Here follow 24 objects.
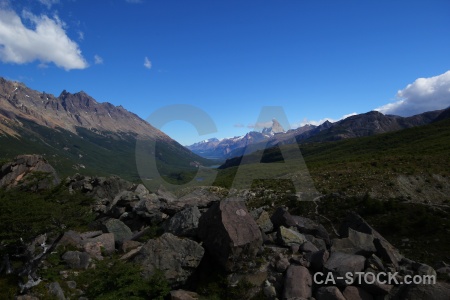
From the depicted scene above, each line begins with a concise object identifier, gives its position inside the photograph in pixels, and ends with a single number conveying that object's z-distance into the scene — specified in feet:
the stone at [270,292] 59.31
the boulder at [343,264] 58.18
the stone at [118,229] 97.02
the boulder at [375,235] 64.49
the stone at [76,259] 76.13
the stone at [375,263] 59.52
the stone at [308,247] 72.38
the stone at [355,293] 54.60
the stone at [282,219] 89.51
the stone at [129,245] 85.31
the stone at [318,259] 63.16
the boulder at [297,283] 57.46
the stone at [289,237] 77.07
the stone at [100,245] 84.23
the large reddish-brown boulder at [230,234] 66.80
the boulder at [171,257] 66.69
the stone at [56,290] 59.72
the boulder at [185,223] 81.92
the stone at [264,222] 87.15
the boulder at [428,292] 47.24
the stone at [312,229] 89.06
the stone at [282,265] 65.82
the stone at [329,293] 53.88
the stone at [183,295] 60.08
